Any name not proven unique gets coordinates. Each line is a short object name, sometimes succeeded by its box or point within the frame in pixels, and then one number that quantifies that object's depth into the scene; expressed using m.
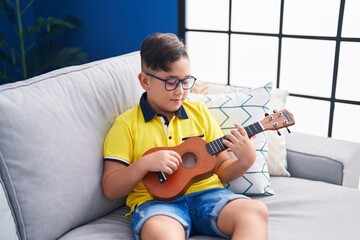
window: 2.33
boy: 1.33
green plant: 3.03
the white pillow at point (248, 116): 1.64
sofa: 1.29
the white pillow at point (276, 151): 1.79
